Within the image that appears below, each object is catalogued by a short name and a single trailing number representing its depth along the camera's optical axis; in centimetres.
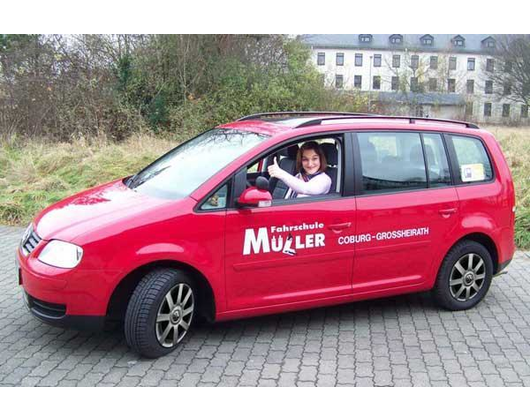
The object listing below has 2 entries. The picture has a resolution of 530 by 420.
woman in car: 464
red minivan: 392
